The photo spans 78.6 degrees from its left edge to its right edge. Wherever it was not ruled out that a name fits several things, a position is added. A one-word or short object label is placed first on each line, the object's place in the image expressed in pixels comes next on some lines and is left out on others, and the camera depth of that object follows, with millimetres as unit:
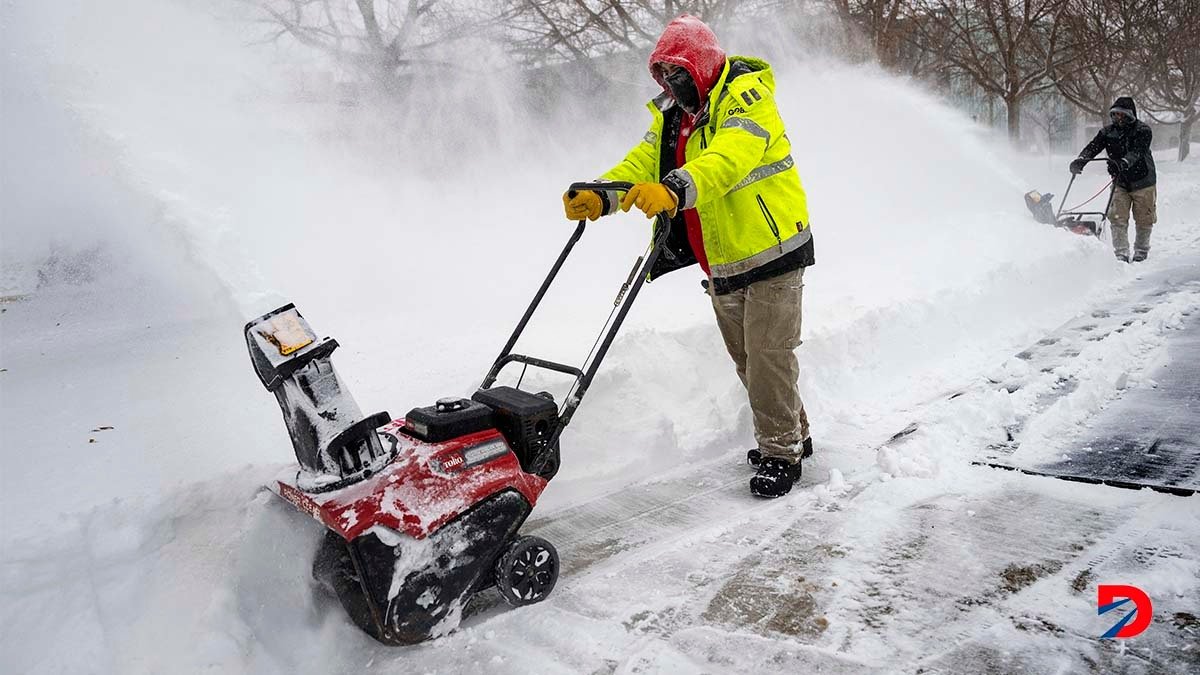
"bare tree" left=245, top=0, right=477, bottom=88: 9875
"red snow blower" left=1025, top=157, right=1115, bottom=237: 9547
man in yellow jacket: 2936
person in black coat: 8852
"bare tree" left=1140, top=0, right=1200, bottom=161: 19406
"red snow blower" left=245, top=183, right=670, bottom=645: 2150
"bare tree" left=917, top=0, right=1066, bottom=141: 16188
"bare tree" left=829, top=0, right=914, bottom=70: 13711
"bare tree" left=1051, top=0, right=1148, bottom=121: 17750
